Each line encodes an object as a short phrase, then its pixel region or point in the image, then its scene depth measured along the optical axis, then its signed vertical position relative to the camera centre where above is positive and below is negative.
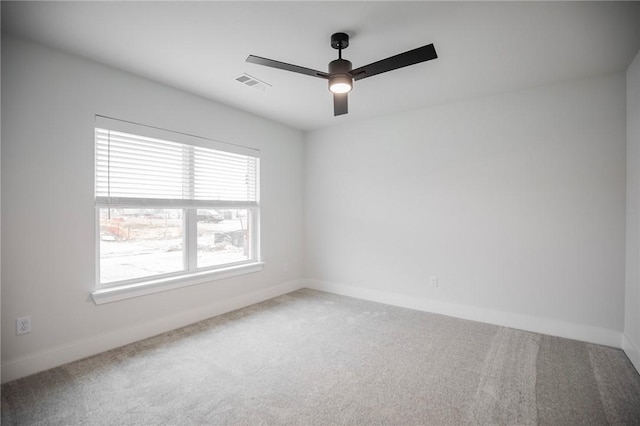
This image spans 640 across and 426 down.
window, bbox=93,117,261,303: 2.74 +0.02
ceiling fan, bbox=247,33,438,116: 2.00 +0.99
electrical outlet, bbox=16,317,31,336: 2.23 -0.85
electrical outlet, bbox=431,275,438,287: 3.70 -0.84
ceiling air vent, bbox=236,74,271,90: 2.90 +1.26
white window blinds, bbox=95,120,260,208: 2.72 +0.39
